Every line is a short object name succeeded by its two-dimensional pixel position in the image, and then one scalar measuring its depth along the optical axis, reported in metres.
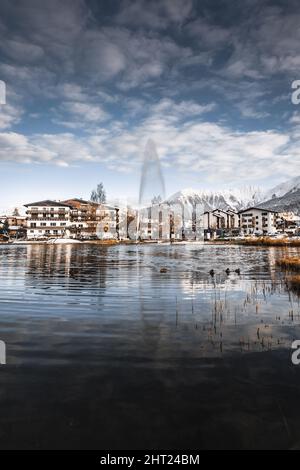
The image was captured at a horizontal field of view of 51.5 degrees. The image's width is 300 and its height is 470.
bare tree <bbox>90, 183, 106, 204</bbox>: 172.25
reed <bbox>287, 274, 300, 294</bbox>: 20.21
